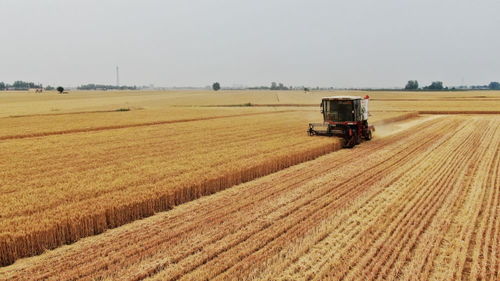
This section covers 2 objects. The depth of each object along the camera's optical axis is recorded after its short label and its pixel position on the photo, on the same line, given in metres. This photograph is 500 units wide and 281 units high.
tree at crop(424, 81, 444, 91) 195.65
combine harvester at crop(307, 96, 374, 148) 22.14
